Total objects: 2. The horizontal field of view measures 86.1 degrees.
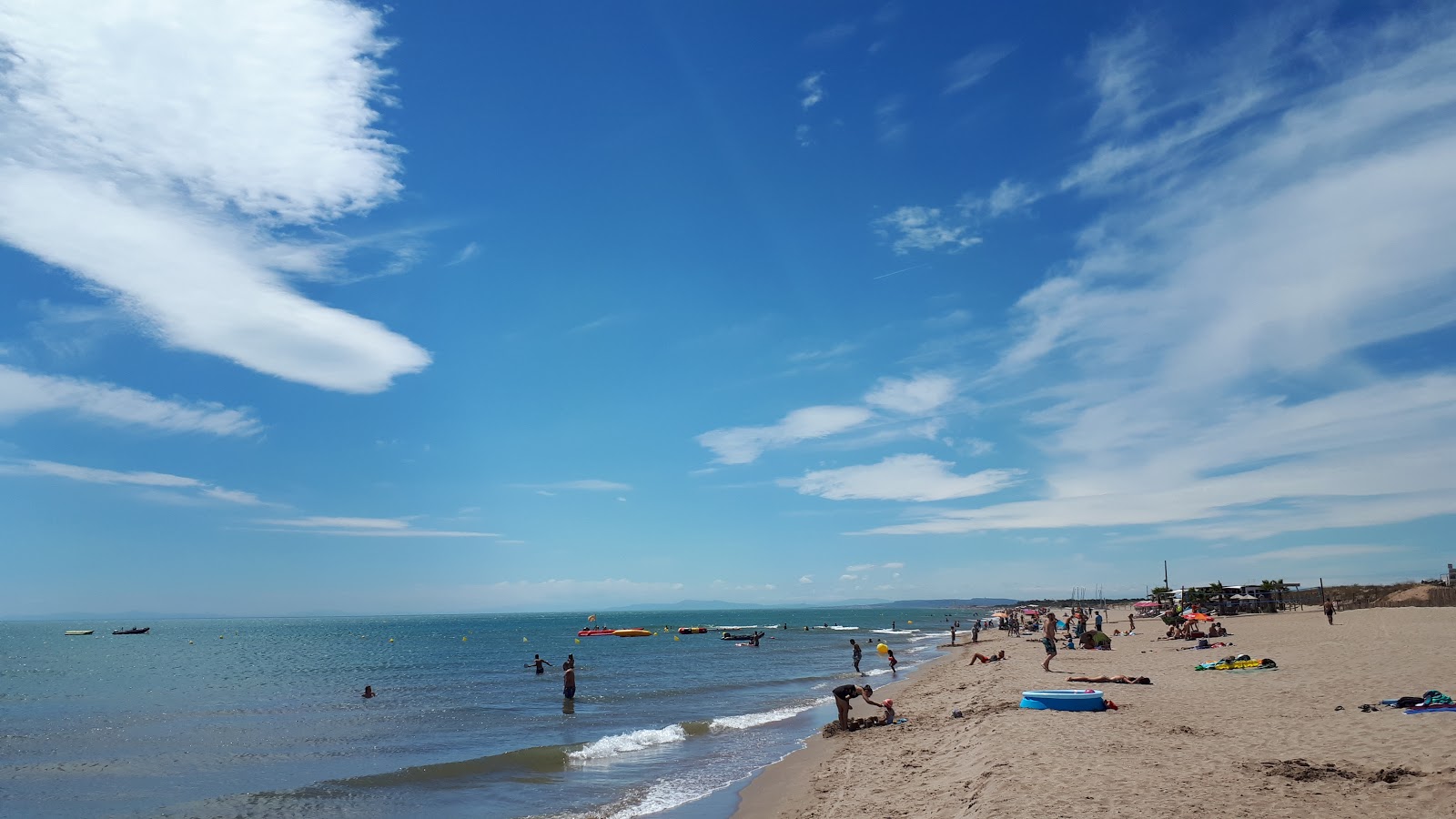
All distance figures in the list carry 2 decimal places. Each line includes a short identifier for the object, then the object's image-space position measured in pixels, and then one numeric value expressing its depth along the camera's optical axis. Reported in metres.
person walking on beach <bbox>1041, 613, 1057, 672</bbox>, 22.76
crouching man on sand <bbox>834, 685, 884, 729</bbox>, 17.52
